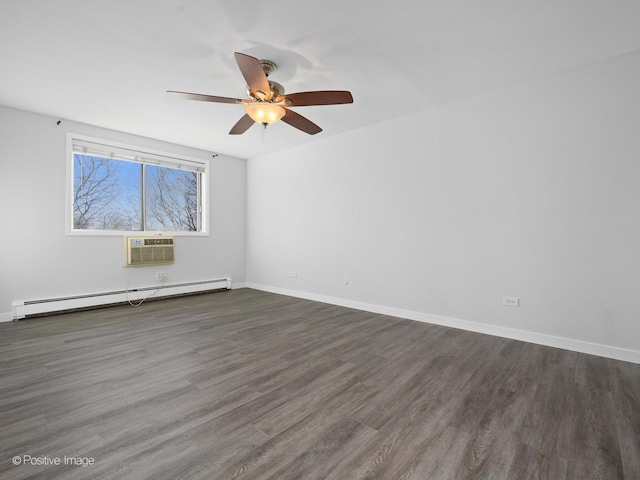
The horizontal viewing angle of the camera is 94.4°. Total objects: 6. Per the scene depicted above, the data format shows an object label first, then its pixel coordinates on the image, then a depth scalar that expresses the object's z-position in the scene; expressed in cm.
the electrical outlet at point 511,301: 306
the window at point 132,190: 438
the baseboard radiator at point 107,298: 376
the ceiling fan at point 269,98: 239
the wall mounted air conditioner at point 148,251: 457
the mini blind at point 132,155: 427
